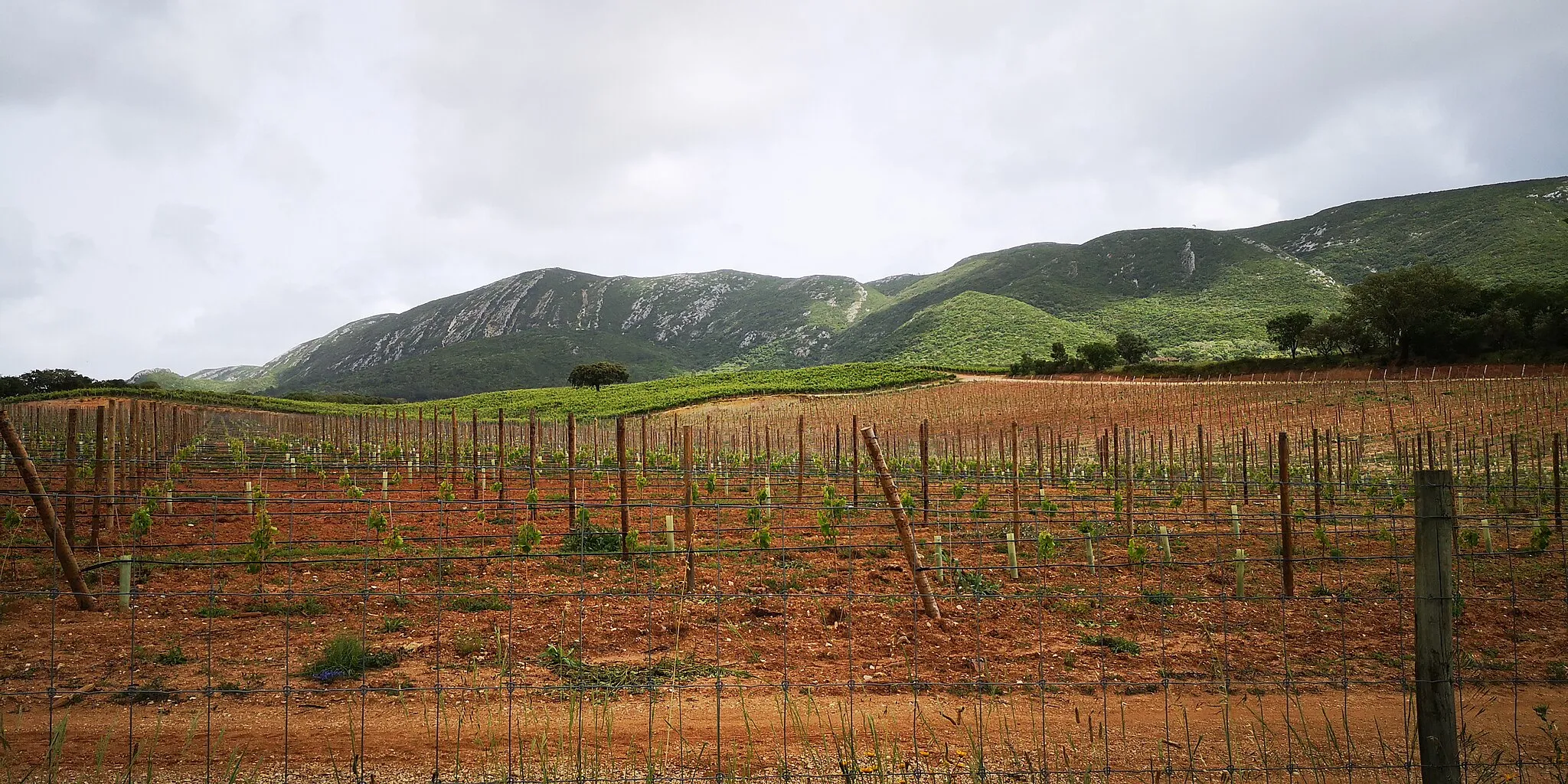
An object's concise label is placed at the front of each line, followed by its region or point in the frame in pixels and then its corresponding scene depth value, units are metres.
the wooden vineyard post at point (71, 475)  7.93
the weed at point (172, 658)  5.98
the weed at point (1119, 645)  6.55
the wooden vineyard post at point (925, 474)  11.89
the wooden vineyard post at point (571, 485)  10.22
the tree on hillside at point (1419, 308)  40.47
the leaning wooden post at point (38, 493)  6.25
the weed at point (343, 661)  5.85
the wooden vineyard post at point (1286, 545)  7.68
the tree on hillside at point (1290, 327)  53.62
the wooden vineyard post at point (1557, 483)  10.44
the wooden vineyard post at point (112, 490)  10.05
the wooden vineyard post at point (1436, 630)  3.58
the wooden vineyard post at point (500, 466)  12.80
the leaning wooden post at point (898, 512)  5.98
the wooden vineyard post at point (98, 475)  8.70
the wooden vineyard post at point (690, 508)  7.86
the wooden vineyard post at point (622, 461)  8.66
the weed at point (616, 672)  5.72
